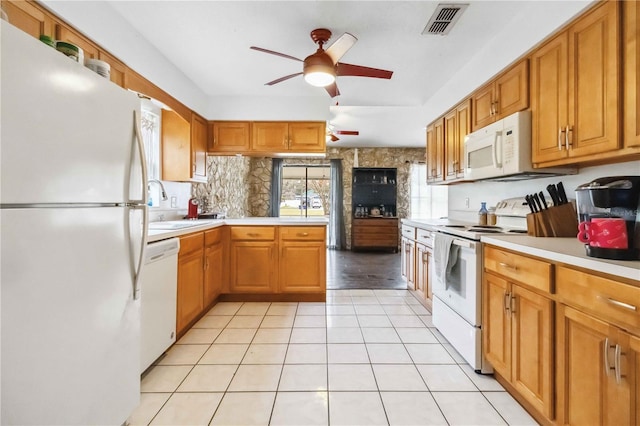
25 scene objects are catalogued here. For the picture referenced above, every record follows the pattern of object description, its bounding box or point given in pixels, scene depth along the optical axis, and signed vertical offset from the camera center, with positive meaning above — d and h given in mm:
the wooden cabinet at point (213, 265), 2850 -563
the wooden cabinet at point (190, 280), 2338 -590
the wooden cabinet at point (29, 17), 1372 +953
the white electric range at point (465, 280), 1968 -513
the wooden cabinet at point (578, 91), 1449 +670
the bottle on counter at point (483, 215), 2809 -43
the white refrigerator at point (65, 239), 862 -101
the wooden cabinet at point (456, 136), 2928 +789
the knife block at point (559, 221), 1794 -64
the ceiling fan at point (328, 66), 2131 +1134
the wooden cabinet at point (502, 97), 2084 +910
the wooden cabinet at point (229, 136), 3699 +936
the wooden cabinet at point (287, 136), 3639 +921
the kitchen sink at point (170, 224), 2416 -126
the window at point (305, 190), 7561 +513
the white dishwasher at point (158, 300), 1789 -587
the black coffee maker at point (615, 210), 1130 +2
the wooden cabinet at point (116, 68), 1965 +1004
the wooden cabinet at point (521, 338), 1386 -689
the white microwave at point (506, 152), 2039 +446
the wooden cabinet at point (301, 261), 3359 -576
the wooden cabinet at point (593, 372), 1016 -617
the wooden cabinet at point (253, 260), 3342 -562
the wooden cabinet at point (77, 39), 1632 +1003
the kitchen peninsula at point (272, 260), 3342 -565
